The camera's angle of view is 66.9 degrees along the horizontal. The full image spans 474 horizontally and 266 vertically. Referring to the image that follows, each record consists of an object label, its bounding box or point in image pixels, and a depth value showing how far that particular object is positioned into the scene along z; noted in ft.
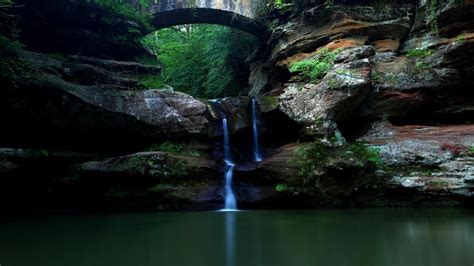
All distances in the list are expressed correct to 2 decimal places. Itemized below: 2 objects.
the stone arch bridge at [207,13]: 42.16
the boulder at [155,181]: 29.22
